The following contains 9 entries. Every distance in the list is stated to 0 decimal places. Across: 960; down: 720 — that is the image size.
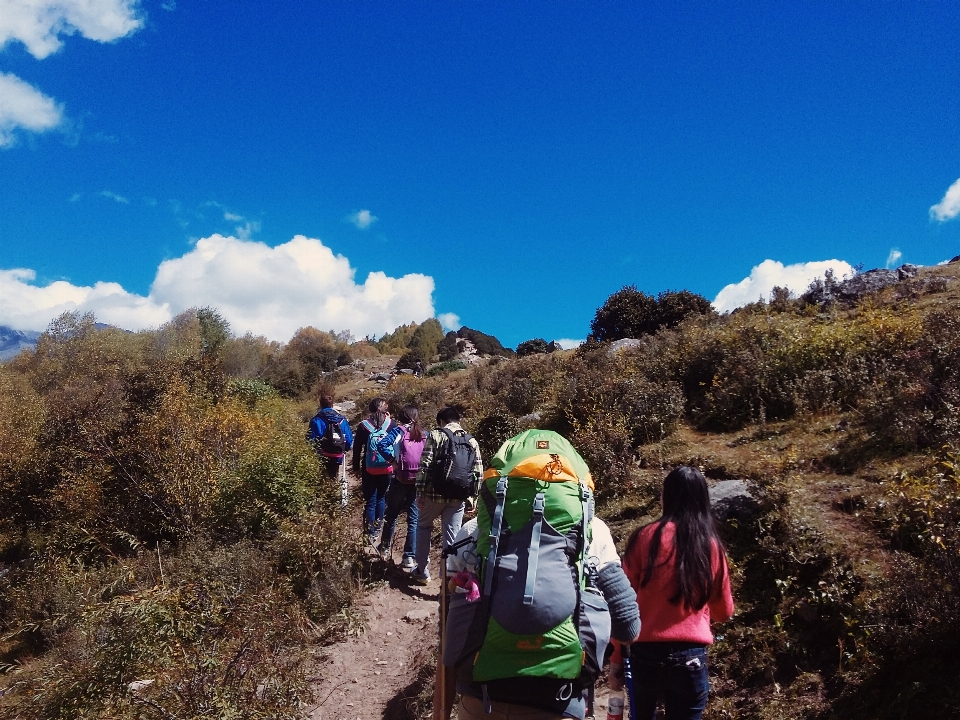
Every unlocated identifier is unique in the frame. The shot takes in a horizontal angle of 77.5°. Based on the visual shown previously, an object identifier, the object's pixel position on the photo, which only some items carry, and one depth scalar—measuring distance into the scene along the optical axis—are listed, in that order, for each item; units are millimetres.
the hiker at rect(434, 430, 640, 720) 2314
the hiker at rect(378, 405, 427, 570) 6852
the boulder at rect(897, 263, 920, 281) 13930
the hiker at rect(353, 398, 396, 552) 7523
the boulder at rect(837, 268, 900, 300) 13135
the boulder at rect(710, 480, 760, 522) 5516
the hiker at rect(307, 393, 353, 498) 8656
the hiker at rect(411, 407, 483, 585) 5863
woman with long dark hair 2840
